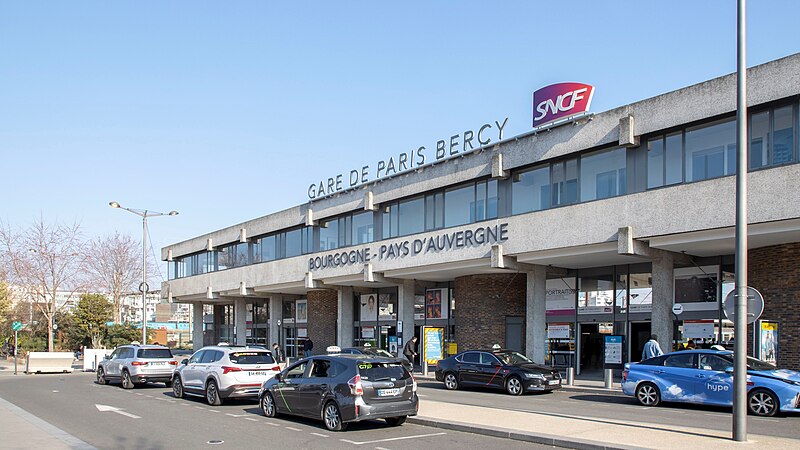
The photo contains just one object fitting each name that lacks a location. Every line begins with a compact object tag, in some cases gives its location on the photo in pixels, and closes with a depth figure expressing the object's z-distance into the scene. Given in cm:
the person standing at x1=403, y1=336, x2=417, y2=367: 3550
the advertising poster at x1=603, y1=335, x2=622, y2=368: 2894
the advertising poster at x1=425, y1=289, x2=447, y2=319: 3872
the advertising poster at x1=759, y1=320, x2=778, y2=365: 2259
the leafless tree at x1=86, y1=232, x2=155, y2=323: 6919
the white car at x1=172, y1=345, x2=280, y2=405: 1977
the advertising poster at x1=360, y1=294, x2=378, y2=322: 4331
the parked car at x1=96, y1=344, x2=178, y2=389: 2658
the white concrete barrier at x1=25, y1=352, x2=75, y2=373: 3884
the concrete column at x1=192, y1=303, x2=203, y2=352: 6316
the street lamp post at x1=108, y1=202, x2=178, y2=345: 4300
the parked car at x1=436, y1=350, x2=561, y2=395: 2345
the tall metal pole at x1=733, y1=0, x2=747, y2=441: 1206
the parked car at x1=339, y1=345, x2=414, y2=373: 2844
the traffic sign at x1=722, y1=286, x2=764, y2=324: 1241
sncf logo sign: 2777
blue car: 1648
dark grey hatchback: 1460
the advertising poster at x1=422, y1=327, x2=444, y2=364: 3438
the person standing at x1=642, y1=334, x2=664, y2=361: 2272
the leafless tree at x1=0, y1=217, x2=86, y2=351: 6169
